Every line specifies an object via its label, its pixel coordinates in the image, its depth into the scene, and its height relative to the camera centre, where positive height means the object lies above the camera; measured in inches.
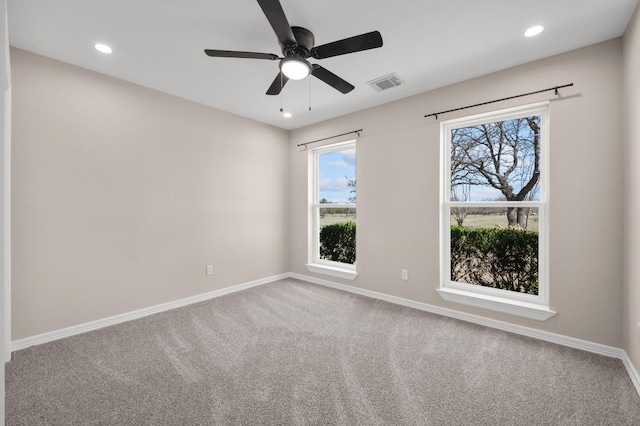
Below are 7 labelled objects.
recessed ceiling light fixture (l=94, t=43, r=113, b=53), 99.2 +57.4
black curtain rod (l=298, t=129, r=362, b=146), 161.3 +45.3
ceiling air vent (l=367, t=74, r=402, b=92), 121.5 +56.4
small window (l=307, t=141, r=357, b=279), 174.7 +1.3
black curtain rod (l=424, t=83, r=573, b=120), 103.0 +44.6
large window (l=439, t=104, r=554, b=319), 112.8 +0.6
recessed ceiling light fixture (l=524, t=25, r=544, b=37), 89.7 +56.9
